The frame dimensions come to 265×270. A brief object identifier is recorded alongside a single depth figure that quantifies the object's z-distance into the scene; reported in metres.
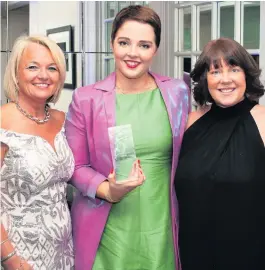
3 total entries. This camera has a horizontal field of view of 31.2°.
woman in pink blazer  1.70
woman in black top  1.62
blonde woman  1.55
